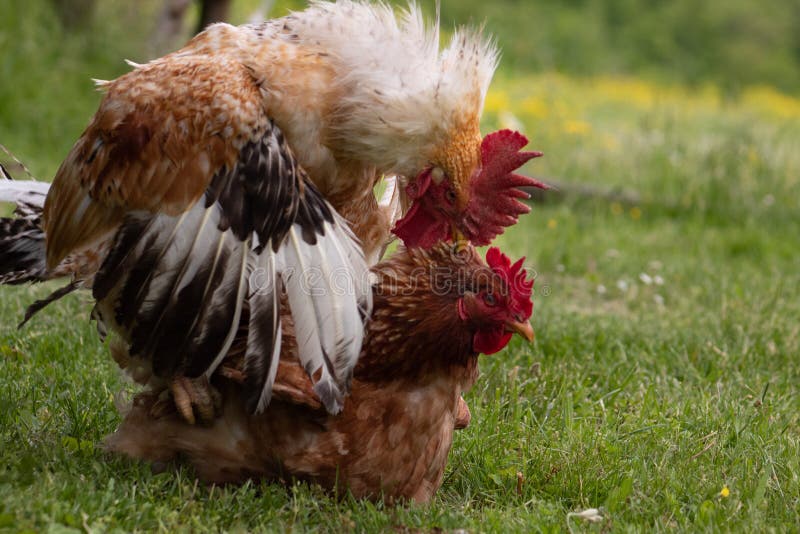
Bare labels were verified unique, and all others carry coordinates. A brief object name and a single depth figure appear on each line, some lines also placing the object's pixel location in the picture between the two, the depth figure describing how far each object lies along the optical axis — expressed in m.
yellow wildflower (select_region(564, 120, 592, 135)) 11.19
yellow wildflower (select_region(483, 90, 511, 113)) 10.88
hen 3.44
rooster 3.26
